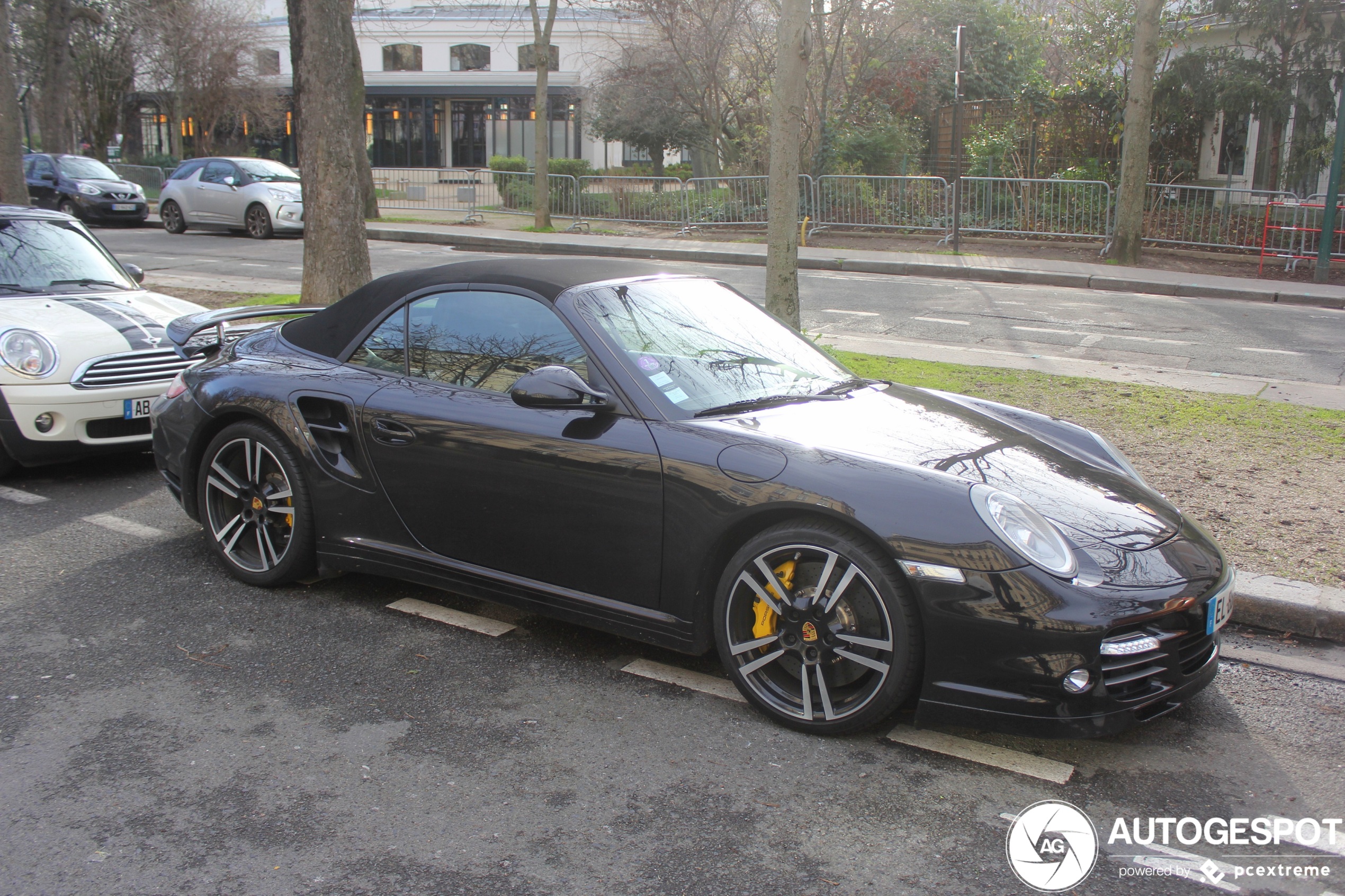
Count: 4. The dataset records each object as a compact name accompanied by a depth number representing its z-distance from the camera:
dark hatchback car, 24.36
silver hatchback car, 21.64
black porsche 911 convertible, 3.09
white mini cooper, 5.84
